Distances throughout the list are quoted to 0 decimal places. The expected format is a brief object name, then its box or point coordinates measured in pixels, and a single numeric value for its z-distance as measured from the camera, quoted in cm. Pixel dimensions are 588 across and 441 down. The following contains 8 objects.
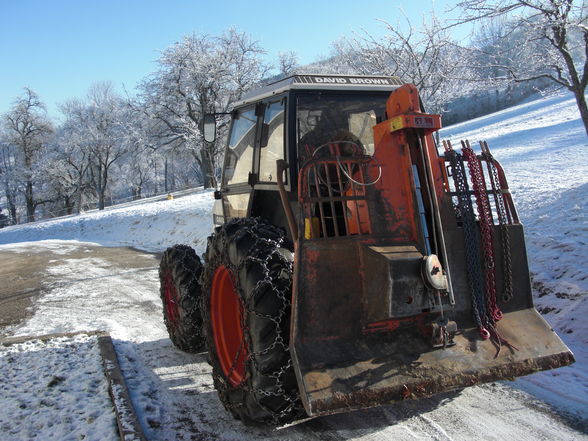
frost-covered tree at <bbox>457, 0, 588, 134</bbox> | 750
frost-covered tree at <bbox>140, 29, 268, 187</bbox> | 3012
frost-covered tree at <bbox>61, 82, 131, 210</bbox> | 3875
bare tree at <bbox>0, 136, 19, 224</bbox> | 4473
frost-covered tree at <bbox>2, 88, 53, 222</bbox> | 4294
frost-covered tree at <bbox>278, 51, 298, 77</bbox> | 3872
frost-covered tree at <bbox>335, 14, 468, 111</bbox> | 1238
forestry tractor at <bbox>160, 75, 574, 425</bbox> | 302
